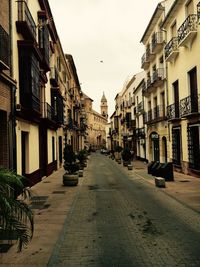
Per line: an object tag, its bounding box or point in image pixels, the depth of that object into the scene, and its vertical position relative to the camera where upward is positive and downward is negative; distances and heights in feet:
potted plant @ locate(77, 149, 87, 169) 66.13 -3.62
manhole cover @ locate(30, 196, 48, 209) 27.95 -6.94
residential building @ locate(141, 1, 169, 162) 64.36 +15.61
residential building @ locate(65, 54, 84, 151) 97.67 +16.06
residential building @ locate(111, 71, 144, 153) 113.39 +16.98
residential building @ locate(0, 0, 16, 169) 28.84 +5.61
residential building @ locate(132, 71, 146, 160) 90.79 +8.22
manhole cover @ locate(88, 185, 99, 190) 39.79 -7.16
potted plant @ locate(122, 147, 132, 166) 82.23 -4.43
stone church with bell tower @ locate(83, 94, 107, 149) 251.02 +19.51
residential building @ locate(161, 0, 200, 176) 45.67 +12.47
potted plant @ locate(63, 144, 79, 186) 42.08 -4.16
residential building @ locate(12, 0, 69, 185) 34.89 +9.49
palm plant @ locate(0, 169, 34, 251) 10.14 -2.66
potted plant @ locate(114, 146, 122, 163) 110.92 -3.63
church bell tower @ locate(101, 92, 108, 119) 354.50 +53.18
